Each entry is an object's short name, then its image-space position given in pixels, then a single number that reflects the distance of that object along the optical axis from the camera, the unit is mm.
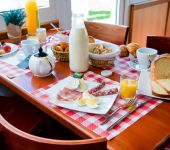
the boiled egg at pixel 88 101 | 864
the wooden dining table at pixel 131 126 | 695
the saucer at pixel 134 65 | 1128
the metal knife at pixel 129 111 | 763
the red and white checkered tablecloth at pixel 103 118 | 748
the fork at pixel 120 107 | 796
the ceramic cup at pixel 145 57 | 1099
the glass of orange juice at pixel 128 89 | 905
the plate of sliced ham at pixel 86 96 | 859
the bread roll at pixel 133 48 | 1241
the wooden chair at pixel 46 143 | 562
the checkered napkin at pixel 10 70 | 1135
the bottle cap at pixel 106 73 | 1091
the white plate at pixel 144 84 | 939
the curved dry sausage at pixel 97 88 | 952
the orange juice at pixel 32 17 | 1562
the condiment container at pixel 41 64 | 1069
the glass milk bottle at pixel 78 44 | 1046
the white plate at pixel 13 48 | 1367
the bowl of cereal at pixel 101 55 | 1125
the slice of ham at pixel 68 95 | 910
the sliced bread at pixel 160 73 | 958
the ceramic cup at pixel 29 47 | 1283
